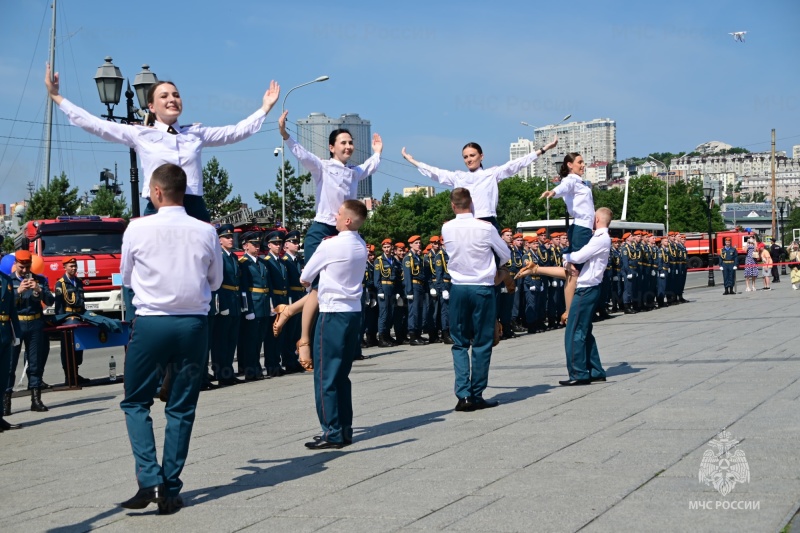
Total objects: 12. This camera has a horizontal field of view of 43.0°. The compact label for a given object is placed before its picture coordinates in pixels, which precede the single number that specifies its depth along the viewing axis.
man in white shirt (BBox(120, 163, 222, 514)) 6.25
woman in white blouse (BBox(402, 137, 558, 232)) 11.48
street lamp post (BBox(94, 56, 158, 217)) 17.61
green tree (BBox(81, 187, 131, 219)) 66.56
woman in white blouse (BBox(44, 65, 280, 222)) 7.80
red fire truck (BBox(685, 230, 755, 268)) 75.94
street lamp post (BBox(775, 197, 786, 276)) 62.34
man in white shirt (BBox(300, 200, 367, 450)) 8.14
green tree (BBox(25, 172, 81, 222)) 51.50
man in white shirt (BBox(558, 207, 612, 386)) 11.20
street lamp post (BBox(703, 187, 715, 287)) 44.85
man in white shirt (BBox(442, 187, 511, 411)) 9.98
